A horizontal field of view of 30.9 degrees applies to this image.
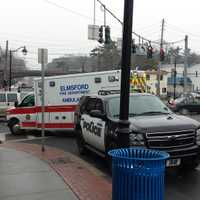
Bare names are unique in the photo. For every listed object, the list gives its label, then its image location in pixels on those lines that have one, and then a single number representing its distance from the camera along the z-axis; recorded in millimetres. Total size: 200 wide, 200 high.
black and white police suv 7035
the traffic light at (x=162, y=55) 30974
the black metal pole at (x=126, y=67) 4795
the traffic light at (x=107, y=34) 21745
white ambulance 14661
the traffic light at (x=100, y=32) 21832
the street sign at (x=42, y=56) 10331
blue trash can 4107
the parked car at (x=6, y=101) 23066
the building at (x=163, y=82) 75973
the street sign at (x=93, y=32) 21980
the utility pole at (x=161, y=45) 36945
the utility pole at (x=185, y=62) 35612
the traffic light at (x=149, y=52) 28148
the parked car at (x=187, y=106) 27200
